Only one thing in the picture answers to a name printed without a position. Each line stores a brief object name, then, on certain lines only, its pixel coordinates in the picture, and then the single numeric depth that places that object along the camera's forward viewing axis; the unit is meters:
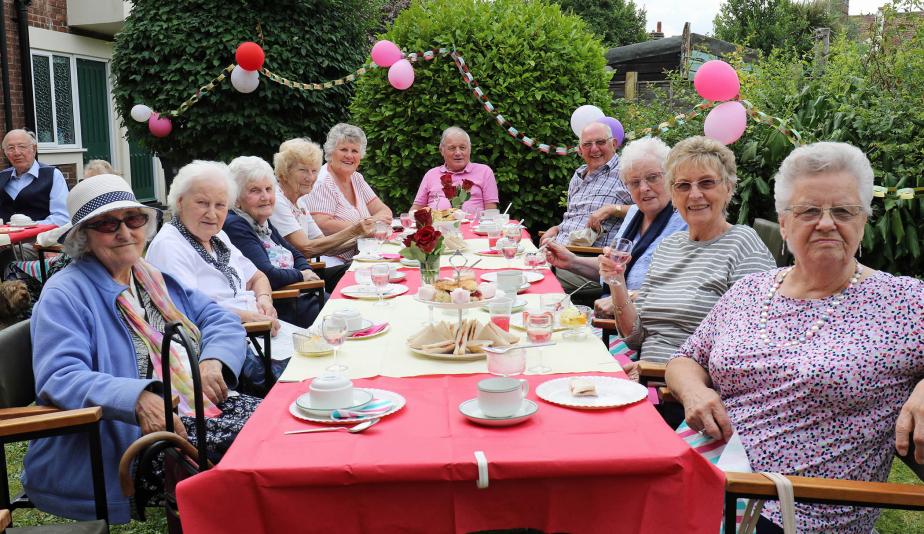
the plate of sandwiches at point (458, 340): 2.39
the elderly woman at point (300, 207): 4.98
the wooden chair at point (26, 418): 2.07
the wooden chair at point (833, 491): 1.73
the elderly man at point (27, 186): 7.00
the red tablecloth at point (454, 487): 1.66
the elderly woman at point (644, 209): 3.76
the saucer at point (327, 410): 1.95
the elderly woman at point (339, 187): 5.92
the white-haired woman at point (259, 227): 4.22
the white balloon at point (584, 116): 6.95
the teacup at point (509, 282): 3.29
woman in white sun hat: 2.29
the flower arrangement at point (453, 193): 5.66
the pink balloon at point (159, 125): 9.41
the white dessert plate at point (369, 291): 3.35
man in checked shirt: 5.75
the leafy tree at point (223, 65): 9.24
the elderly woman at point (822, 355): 2.00
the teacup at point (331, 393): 1.97
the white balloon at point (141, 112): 9.30
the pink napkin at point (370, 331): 2.68
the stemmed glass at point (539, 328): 2.47
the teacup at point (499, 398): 1.88
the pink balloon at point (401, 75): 7.49
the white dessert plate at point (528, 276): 3.68
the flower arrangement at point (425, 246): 3.11
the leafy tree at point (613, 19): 30.64
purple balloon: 6.60
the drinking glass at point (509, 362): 2.13
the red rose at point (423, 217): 3.17
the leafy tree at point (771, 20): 24.67
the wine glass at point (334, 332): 2.38
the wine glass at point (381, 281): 3.23
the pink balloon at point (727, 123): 4.95
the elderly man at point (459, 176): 6.83
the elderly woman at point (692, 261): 2.95
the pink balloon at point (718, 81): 5.19
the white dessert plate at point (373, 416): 1.91
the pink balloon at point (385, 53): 7.62
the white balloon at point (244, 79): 8.87
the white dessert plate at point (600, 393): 2.00
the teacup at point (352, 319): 2.69
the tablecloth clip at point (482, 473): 1.65
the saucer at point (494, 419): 1.85
